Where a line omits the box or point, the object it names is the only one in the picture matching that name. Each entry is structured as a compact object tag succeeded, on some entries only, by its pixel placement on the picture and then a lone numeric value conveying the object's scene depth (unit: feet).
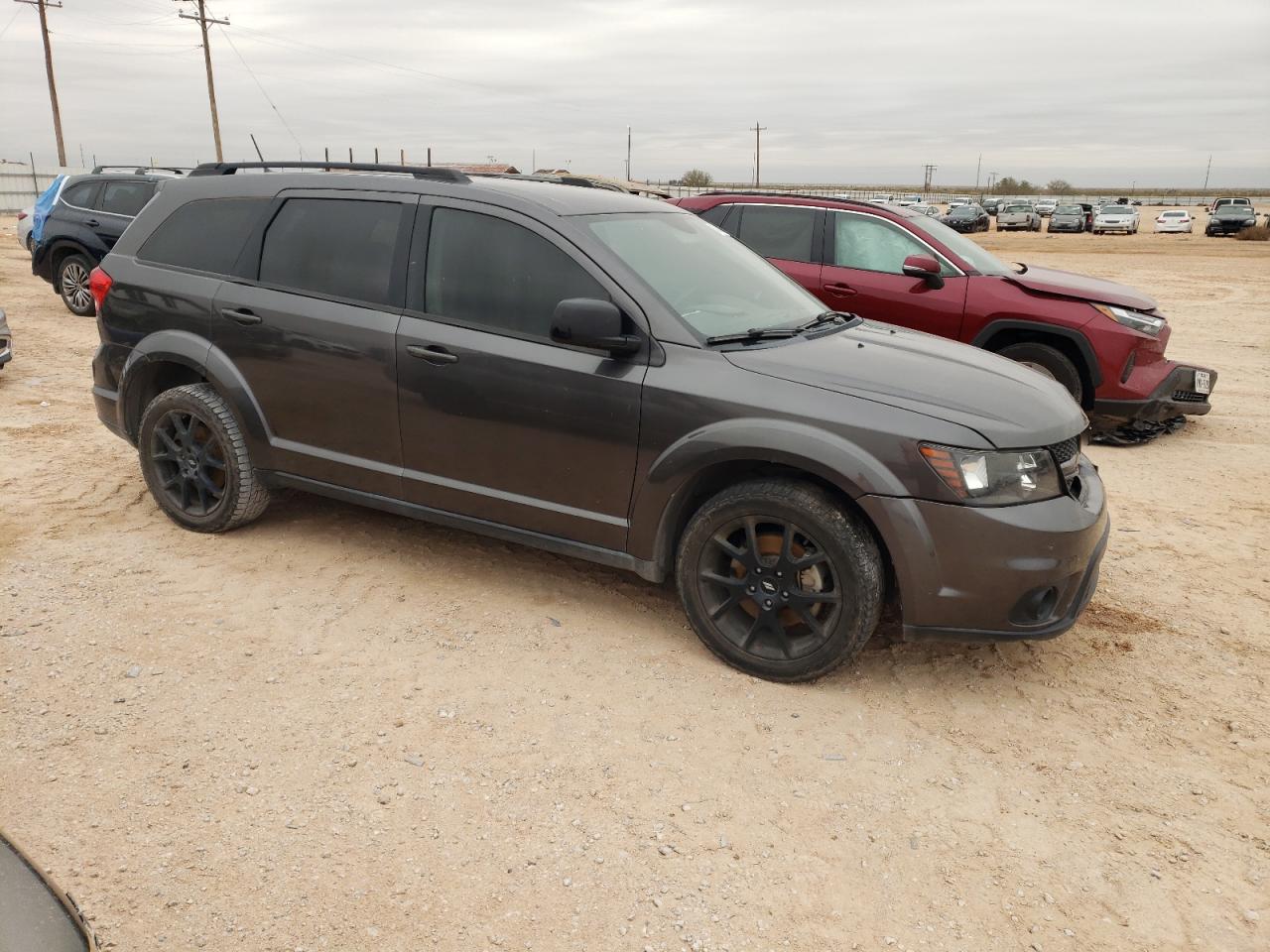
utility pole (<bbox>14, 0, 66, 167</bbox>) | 118.52
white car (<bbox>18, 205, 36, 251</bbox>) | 45.27
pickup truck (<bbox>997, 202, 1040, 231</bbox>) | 143.95
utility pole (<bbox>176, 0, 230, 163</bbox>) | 128.67
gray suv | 11.09
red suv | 23.18
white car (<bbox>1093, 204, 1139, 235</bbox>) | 134.00
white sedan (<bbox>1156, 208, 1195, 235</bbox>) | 133.39
